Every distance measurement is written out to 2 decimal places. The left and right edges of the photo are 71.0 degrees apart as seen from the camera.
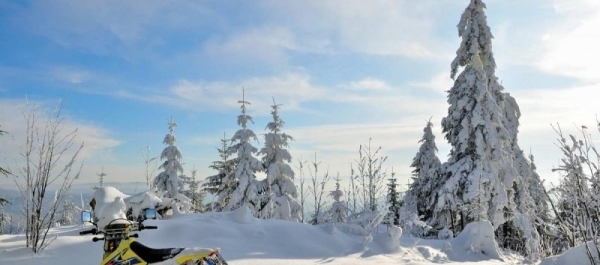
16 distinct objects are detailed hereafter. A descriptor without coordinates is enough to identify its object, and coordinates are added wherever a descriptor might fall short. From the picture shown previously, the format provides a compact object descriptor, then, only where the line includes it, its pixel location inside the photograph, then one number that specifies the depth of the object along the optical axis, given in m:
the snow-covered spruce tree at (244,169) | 20.36
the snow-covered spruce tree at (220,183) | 23.02
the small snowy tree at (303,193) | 18.11
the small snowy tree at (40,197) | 7.75
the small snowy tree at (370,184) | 15.71
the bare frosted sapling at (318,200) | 16.84
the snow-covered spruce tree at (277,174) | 20.52
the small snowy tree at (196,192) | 31.58
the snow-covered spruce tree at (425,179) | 22.50
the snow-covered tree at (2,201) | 10.39
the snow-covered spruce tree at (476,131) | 17.77
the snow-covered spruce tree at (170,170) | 23.36
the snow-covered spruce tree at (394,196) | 26.85
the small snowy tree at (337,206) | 20.91
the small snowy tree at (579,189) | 3.96
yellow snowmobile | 3.49
